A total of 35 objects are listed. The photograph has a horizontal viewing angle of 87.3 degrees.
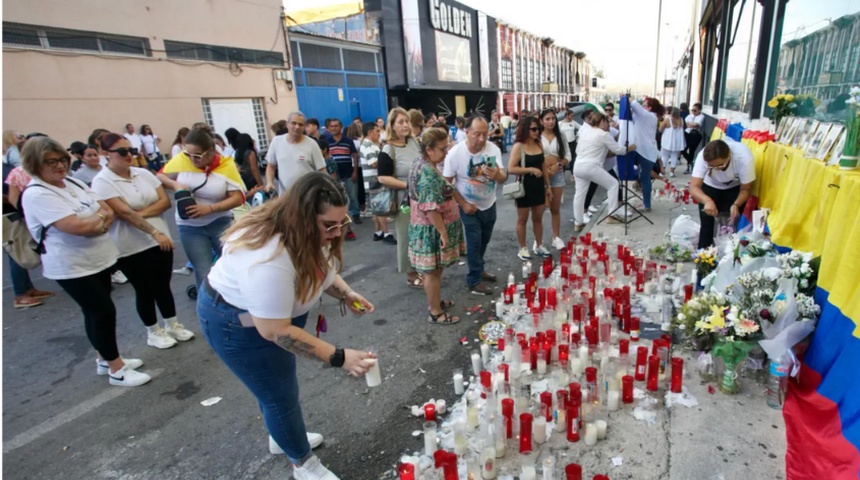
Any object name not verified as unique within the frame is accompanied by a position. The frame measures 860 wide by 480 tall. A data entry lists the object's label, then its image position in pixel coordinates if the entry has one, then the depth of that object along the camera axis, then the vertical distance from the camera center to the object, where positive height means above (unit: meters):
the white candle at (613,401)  2.70 -1.74
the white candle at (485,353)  3.30 -1.73
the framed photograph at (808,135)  3.78 -0.42
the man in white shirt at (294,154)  5.57 -0.38
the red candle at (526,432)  2.40 -1.69
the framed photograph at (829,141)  3.29 -0.41
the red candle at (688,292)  3.84 -1.63
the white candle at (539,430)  2.49 -1.73
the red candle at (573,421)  2.48 -1.69
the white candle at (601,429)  2.48 -1.74
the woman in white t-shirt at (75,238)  2.92 -0.65
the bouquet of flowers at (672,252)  5.07 -1.73
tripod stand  6.49 -1.02
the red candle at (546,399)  2.59 -1.63
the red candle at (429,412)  2.75 -1.76
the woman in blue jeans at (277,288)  1.80 -0.67
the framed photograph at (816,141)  3.52 -0.44
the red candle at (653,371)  2.79 -1.65
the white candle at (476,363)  3.15 -1.72
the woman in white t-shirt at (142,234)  3.44 -0.77
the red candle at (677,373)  2.75 -1.64
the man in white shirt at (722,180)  4.38 -0.87
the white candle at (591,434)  2.45 -1.75
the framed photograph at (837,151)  3.12 -0.47
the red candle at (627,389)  2.71 -1.70
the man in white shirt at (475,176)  4.24 -0.62
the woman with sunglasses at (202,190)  3.63 -0.50
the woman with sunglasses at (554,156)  5.77 -0.66
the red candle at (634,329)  3.40 -1.72
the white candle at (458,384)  3.03 -1.77
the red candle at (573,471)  1.99 -1.57
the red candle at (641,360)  2.91 -1.65
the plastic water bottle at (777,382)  2.51 -1.63
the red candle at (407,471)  2.04 -1.58
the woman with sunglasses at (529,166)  5.11 -0.67
